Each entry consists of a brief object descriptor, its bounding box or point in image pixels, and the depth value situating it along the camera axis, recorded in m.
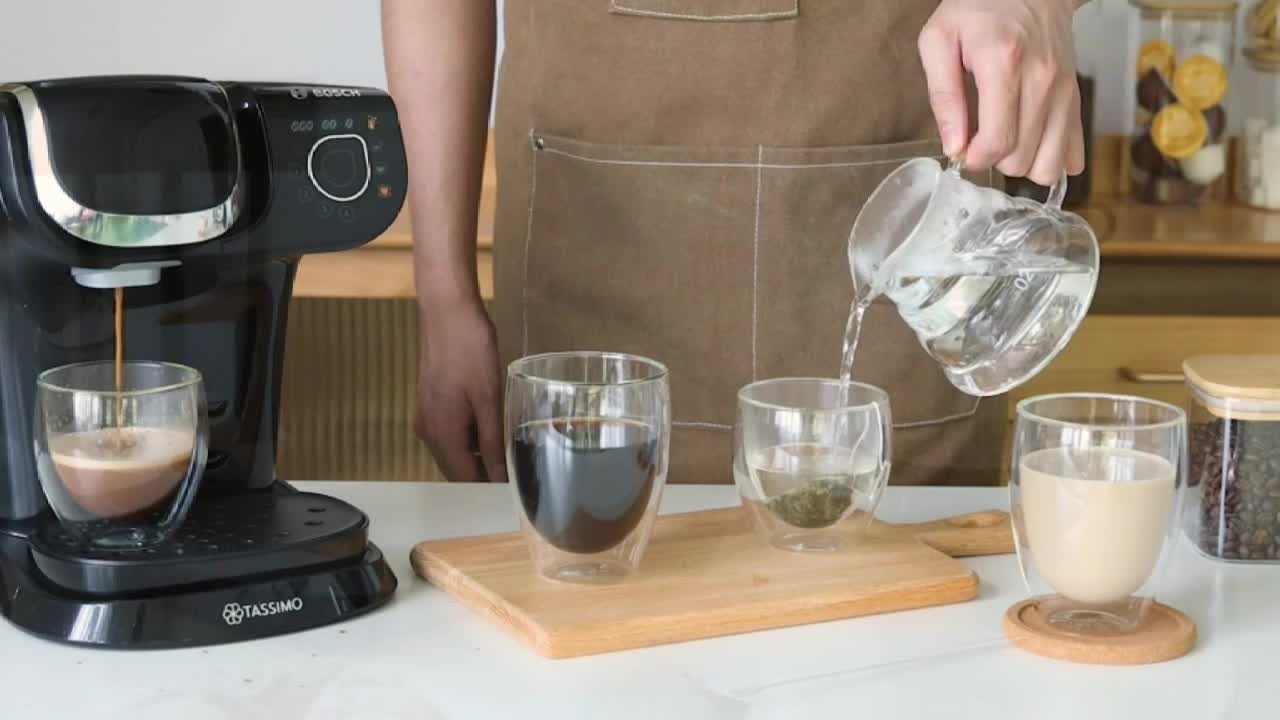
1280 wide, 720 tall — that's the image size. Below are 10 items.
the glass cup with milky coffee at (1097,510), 1.44
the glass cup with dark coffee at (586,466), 1.48
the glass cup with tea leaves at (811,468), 1.55
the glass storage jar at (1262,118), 3.00
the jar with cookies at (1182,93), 3.02
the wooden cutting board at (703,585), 1.44
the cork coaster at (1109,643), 1.43
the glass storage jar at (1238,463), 1.57
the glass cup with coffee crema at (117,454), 1.44
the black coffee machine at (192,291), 1.44
